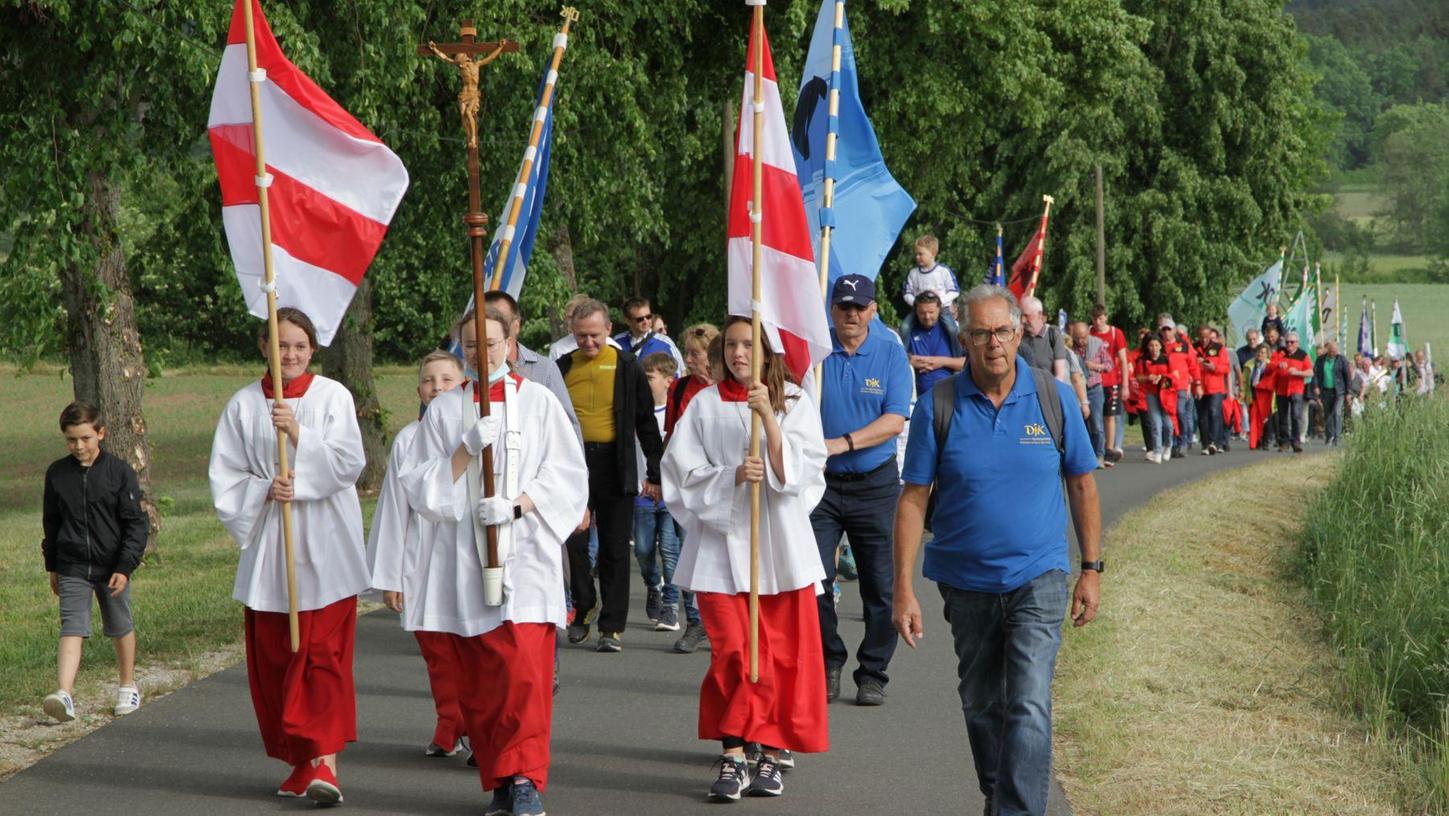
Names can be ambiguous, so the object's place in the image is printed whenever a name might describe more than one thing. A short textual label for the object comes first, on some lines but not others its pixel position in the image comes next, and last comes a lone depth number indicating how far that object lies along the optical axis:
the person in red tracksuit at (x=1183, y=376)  46.74
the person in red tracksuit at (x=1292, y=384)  49.57
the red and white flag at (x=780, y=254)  15.22
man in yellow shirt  19.77
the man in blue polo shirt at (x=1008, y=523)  11.29
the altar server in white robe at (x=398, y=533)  13.46
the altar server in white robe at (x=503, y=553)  12.92
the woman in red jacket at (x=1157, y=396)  45.94
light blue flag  19.46
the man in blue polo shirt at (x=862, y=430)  16.40
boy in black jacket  16.33
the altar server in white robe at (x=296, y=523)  13.72
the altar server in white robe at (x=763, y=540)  13.91
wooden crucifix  13.02
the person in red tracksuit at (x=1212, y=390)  48.69
